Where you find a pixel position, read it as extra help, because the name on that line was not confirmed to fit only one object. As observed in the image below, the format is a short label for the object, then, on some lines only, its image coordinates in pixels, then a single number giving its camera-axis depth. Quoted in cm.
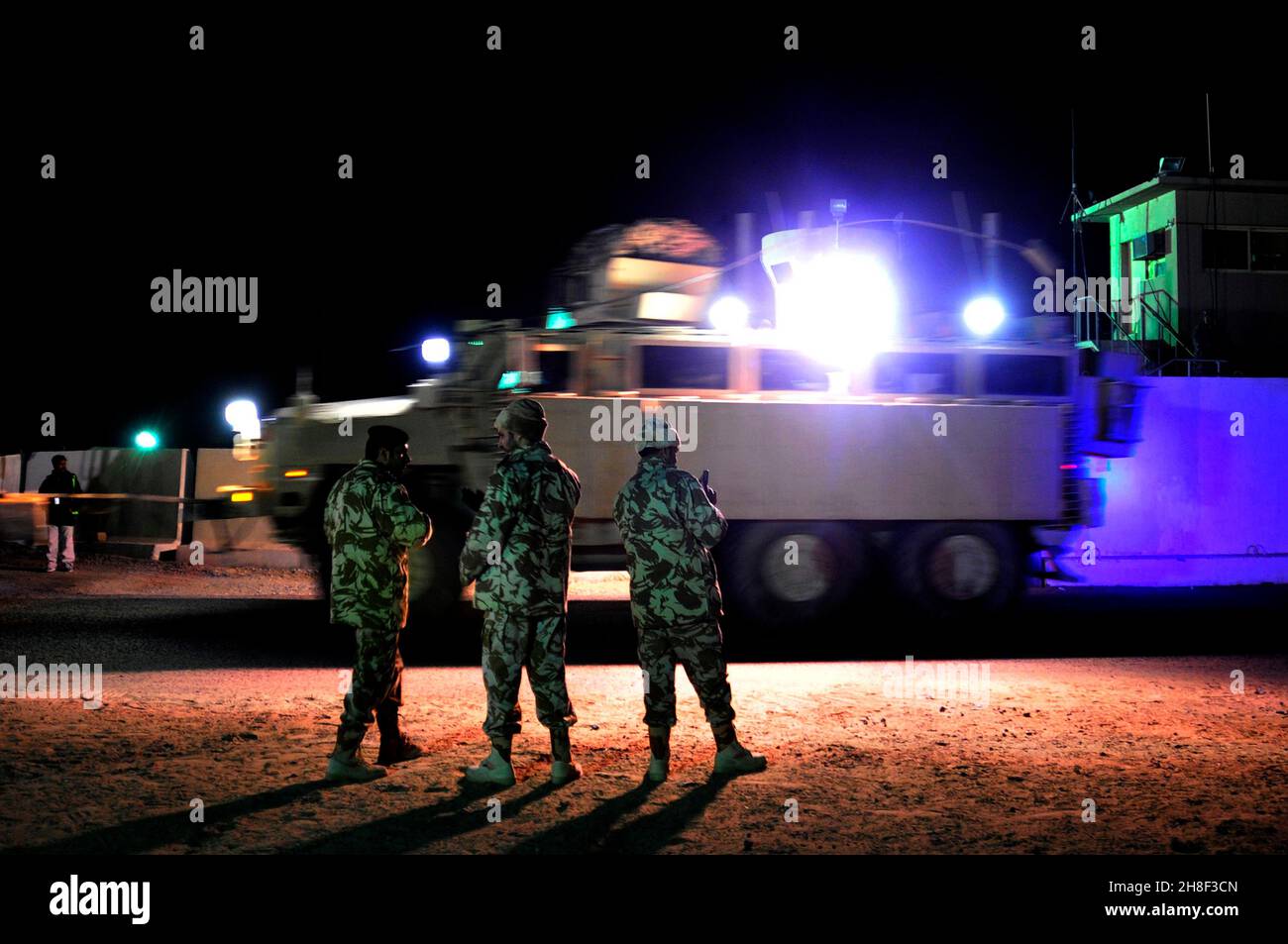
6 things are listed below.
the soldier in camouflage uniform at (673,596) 550
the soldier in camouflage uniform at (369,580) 545
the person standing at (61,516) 1490
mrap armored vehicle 988
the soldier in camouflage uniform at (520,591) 534
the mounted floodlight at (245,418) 1067
